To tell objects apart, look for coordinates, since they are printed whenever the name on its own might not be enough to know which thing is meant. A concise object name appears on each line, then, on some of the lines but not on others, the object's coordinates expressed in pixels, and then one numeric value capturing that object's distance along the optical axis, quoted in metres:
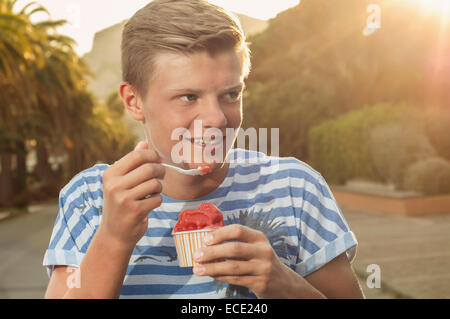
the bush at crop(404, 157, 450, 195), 12.75
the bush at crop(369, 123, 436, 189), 14.23
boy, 1.23
